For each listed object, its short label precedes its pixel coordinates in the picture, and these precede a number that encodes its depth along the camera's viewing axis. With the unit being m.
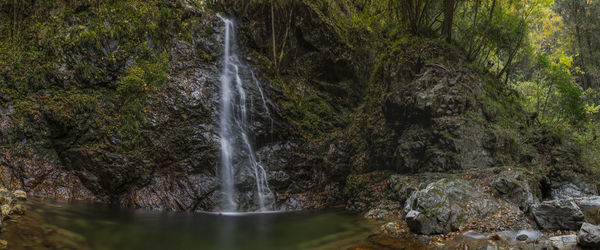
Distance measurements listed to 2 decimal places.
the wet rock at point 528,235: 5.23
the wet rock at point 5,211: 5.14
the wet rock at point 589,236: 4.37
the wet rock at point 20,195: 7.13
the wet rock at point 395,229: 6.35
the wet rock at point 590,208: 5.47
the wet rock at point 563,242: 4.65
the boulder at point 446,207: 6.11
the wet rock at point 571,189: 8.54
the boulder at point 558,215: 5.40
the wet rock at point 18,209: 5.54
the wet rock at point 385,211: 8.02
